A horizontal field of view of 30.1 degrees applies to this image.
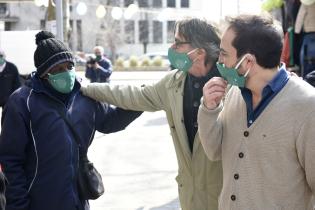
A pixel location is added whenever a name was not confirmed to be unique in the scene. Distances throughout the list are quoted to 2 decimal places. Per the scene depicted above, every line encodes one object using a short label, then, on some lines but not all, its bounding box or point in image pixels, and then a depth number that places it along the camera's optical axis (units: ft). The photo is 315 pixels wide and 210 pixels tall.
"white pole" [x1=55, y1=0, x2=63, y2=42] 31.45
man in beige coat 10.16
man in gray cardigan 7.86
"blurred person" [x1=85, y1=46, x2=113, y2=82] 48.26
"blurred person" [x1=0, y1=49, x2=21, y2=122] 28.84
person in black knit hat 10.49
